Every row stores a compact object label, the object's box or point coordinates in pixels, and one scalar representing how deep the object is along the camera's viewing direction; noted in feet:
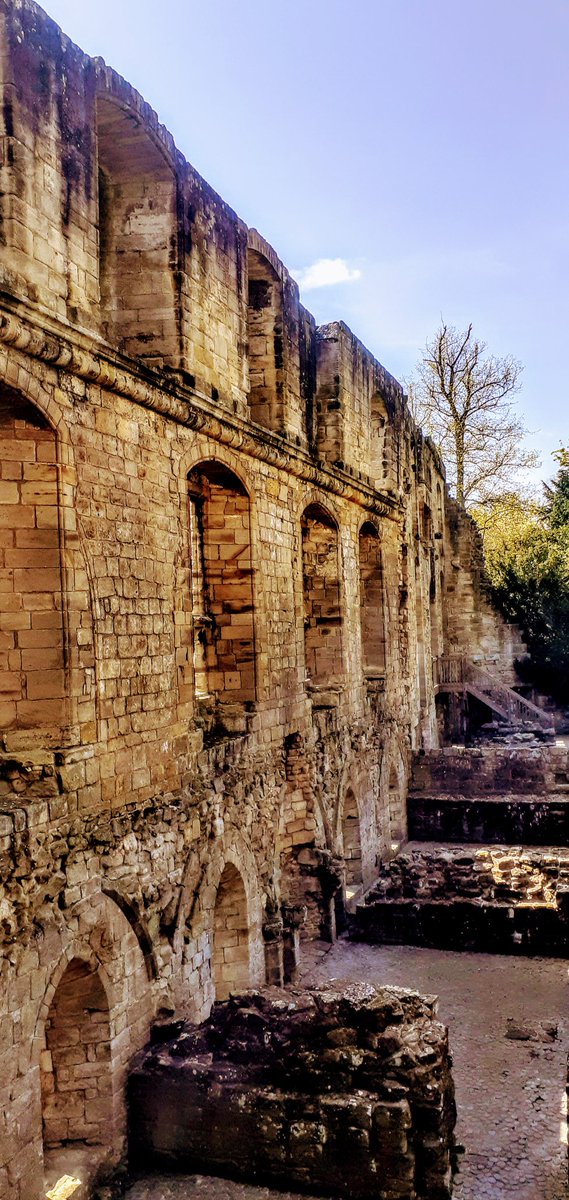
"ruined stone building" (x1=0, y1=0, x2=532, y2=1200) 18.94
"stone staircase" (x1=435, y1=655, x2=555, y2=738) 71.20
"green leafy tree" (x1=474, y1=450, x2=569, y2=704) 75.25
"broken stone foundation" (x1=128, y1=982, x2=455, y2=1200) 19.27
